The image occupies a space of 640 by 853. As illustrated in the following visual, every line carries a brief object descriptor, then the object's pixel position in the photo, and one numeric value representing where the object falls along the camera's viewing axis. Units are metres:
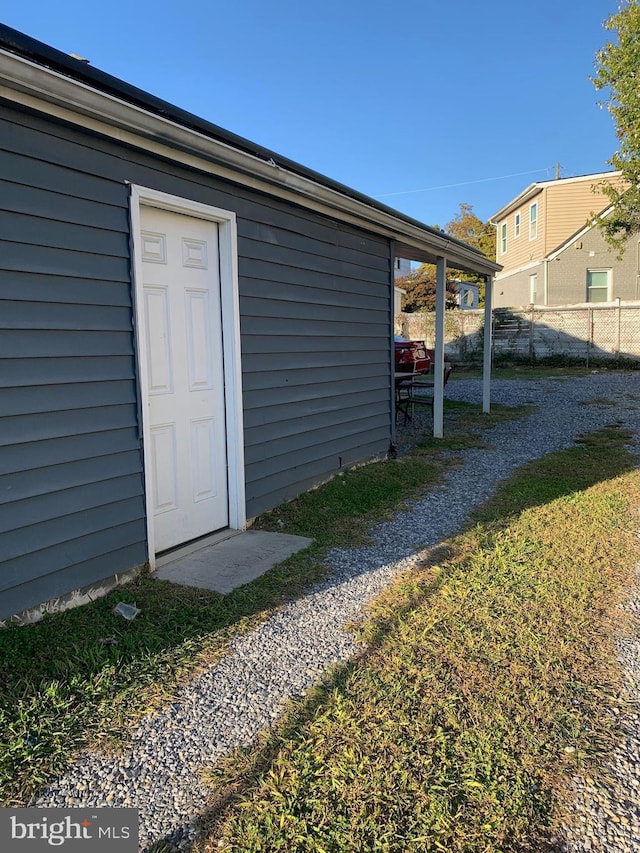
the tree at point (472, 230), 36.06
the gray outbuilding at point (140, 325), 3.08
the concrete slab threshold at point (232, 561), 3.86
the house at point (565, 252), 20.52
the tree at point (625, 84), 10.62
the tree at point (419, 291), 32.28
